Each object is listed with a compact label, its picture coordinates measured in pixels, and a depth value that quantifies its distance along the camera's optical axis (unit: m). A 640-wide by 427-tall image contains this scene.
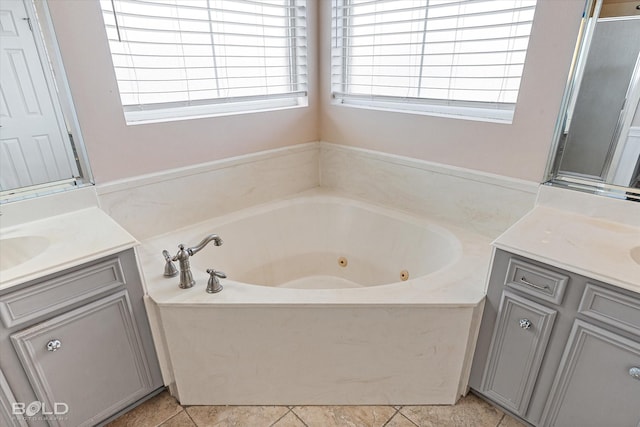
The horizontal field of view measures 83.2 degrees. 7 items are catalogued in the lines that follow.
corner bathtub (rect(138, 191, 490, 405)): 1.39
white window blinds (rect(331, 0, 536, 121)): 1.63
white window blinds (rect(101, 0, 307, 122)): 1.67
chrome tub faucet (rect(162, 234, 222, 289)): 1.43
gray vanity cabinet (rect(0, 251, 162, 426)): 1.17
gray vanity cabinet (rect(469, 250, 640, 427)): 1.14
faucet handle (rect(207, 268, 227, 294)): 1.43
